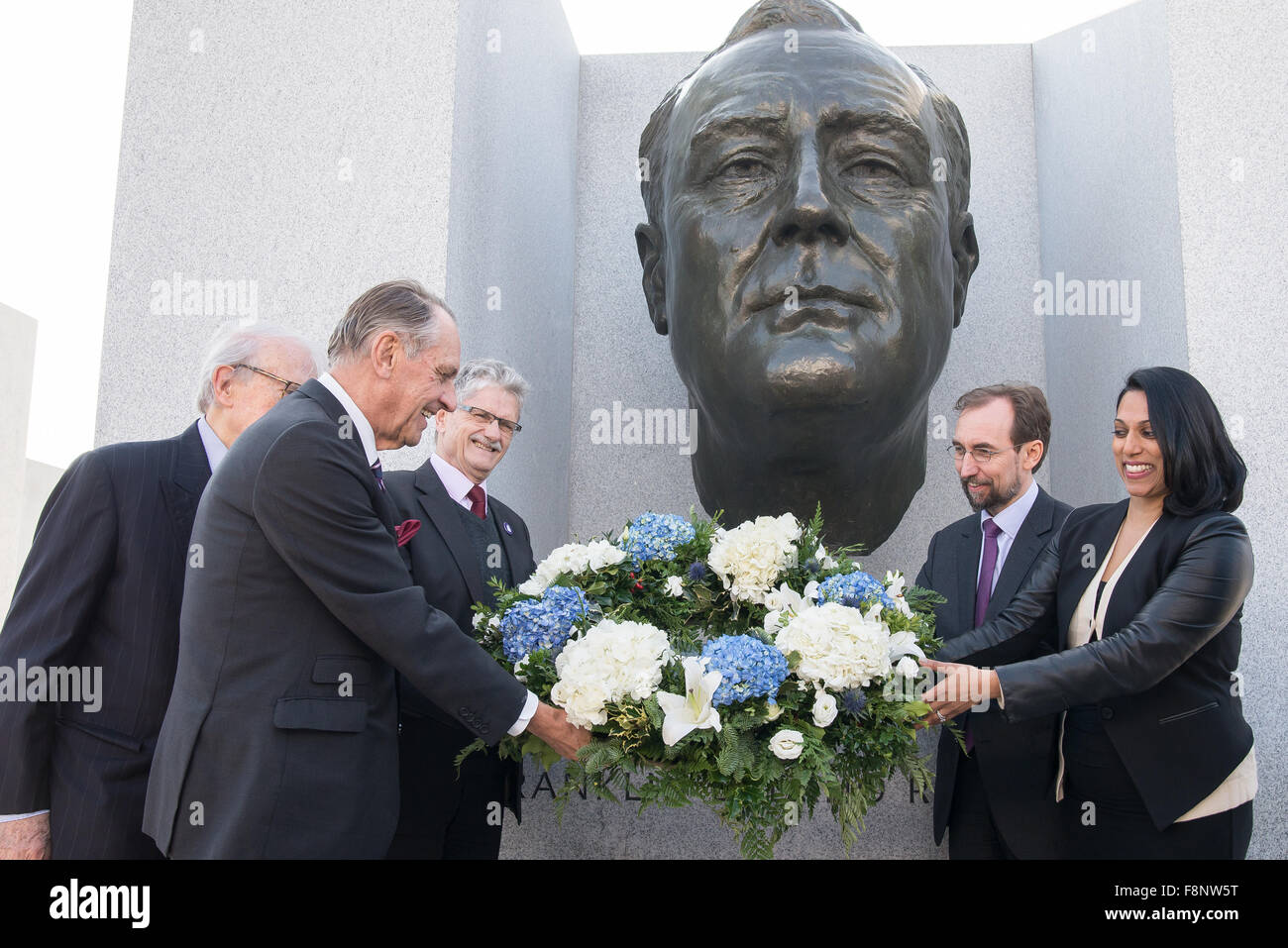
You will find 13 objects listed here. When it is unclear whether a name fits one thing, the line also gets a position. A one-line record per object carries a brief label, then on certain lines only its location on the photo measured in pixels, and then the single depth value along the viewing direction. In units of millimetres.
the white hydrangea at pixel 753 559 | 2699
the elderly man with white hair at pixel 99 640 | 2359
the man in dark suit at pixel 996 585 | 2830
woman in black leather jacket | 2500
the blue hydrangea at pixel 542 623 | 2568
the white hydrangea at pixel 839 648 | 2324
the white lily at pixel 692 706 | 2254
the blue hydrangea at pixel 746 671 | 2285
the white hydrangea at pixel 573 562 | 2816
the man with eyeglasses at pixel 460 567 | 2803
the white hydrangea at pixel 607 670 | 2316
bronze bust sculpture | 3672
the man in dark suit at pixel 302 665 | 2119
